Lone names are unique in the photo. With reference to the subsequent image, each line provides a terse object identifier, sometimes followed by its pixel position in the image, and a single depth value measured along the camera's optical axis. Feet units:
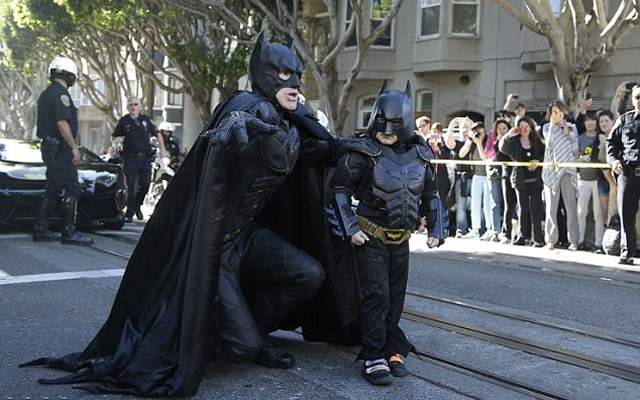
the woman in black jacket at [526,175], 38.65
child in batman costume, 14.96
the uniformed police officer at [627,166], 31.19
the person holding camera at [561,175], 37.29
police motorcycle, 54.20
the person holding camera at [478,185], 41.37
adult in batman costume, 13.78
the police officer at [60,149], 31.89
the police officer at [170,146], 55.57
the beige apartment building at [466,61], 70.74
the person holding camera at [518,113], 39.52
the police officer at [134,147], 43.39
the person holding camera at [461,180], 43.09
